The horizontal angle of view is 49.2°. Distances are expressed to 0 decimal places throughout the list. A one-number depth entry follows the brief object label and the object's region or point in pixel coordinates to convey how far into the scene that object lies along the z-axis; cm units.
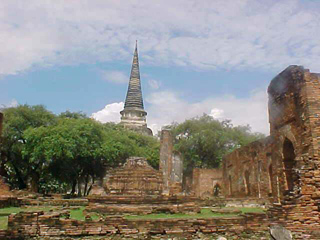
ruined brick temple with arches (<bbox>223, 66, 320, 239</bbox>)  916
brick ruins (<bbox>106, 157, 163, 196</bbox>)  1584
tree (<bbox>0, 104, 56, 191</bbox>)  2824
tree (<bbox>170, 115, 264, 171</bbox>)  3891
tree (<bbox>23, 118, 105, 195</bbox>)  2555
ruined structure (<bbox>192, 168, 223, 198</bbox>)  3459
